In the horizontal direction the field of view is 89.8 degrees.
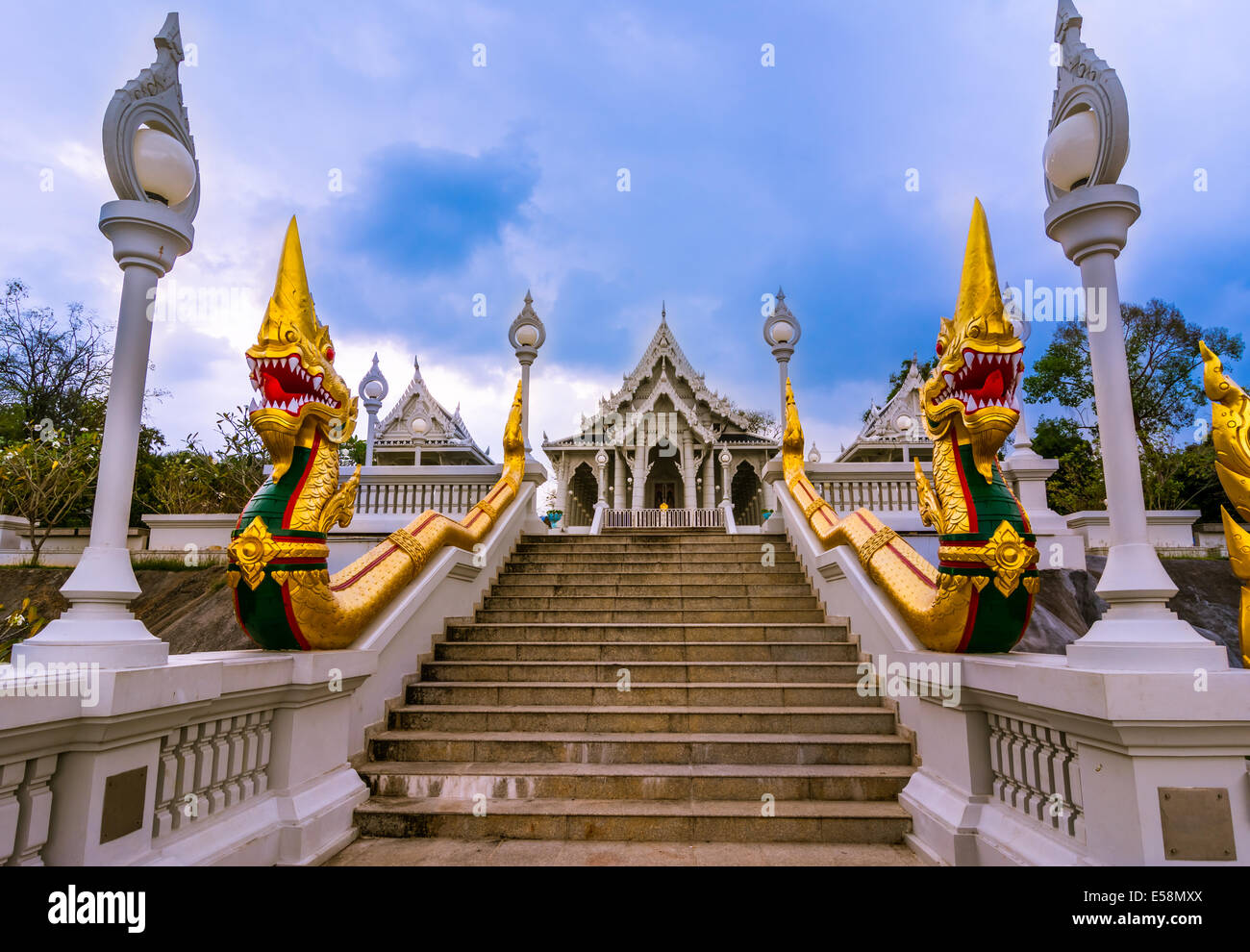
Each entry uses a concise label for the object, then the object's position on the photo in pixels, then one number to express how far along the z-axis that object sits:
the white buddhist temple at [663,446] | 22.92
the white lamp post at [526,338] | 8.98
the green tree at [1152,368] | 23.36
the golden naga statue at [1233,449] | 2.59
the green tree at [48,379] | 20.56
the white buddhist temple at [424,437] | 20.75
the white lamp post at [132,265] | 2.36
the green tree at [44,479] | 10.42
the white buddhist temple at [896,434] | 17.67
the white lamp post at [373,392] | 12.07
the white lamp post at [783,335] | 8.65
